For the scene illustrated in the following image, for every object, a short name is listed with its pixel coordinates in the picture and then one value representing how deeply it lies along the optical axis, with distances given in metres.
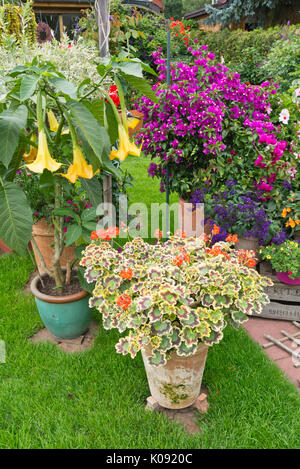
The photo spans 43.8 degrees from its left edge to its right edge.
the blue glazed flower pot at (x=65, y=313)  2.03
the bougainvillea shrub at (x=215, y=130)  2.45
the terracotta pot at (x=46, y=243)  2.53
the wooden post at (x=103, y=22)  1.86
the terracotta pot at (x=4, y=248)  3.16
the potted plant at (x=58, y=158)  1.36
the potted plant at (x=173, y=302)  1.46
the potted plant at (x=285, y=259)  2.17
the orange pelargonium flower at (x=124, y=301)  1.52
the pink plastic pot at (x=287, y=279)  2.26
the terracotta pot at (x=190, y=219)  2.70
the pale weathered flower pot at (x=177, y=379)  1.56
